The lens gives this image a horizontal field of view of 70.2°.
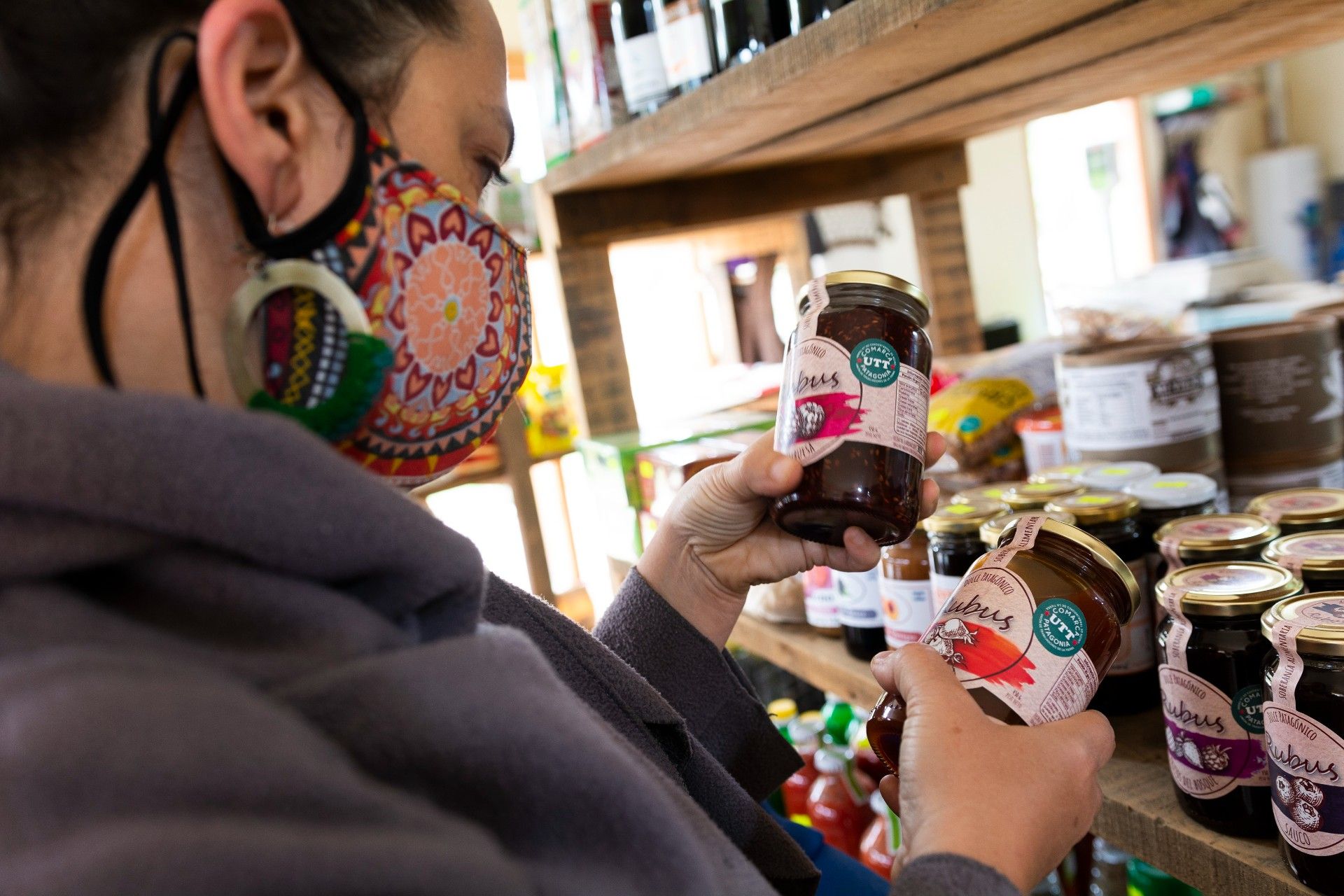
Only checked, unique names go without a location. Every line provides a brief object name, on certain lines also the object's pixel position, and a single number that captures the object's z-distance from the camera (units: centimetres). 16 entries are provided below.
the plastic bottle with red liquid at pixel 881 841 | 131
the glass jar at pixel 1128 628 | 85
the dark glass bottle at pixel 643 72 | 122
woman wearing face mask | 38
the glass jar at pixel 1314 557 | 71
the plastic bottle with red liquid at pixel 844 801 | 143
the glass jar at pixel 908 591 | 100
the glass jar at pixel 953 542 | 92
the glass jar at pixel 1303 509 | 82
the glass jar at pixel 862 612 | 111
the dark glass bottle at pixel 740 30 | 109
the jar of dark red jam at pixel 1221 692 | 65
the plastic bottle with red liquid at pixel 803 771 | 149
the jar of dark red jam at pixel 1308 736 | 56
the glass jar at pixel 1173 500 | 89
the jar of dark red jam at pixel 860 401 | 71
